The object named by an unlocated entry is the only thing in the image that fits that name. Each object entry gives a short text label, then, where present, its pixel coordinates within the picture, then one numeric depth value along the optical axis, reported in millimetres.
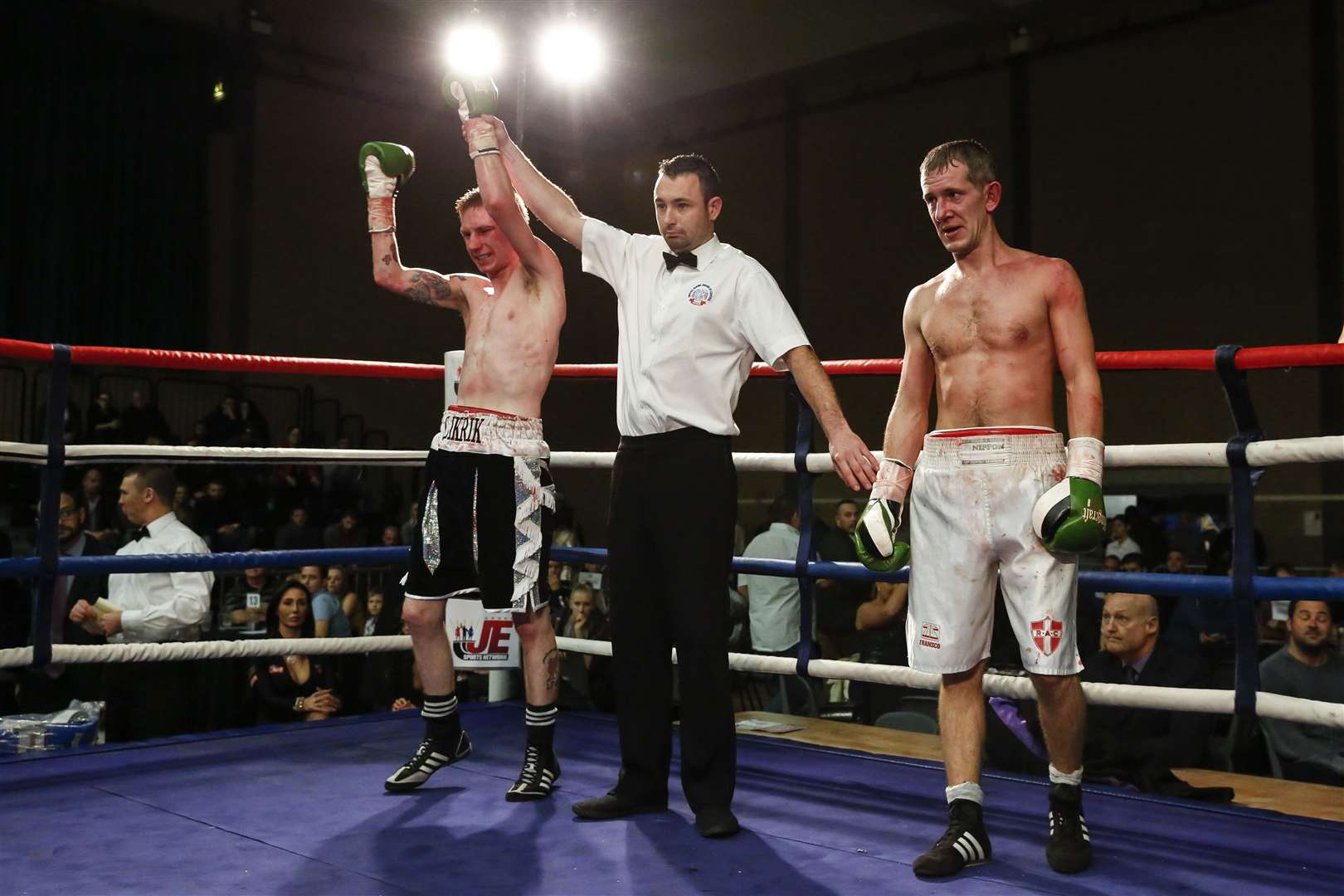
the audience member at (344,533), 7953
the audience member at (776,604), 5012
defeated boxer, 1966
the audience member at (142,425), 8227
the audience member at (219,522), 7535
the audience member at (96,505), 6945
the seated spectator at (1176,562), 7035
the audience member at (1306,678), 3281
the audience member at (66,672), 3676
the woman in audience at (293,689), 3904
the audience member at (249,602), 5258
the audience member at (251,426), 8742
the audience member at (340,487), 8852
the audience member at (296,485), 8594
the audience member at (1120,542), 7673
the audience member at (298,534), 7781
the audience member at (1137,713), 2594
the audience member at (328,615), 5367
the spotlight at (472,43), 5066
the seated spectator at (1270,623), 5359
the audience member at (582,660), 4148
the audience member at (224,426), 8648
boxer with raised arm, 2482
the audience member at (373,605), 5822
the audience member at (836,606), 5148
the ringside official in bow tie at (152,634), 3475
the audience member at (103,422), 7914
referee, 2225
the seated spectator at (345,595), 5711
